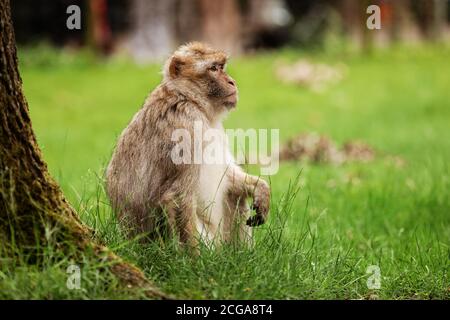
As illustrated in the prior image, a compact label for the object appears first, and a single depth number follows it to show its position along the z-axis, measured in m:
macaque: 10.16
